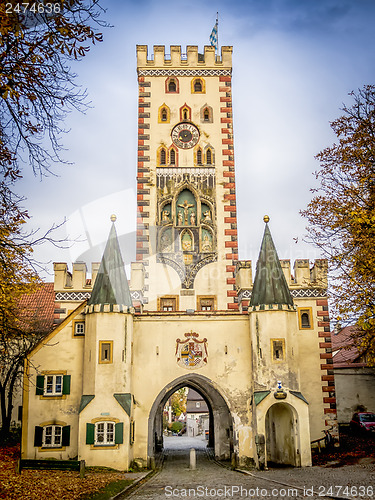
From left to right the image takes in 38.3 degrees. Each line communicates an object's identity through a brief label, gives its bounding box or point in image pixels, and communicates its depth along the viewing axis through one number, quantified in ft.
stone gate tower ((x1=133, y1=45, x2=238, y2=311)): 88.12
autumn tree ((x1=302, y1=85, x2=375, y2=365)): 58.54
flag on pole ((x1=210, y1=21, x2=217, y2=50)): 106.42
